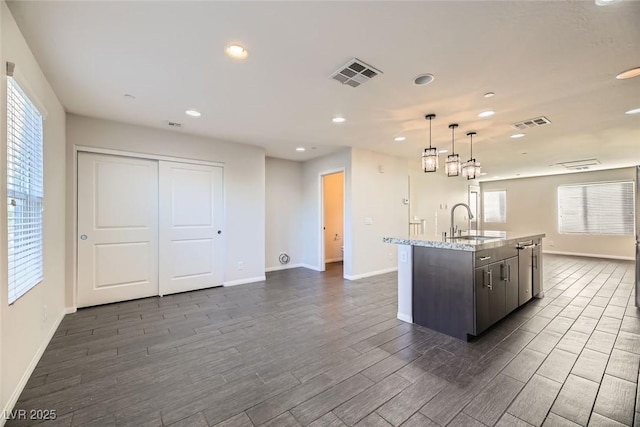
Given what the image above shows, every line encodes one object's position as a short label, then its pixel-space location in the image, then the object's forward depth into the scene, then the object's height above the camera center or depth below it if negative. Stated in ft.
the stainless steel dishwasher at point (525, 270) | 11.44 -2.41
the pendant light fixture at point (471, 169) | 13.58 +2.26
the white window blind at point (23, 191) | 6.21 +0.67
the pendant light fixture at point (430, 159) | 11.60 +2.36
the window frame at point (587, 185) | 23.95 +0.50
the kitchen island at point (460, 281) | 8.79 -2.35
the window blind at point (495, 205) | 32.42 +1.09
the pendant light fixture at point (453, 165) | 12.50 +2.28
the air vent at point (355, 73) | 7.80 +4.24
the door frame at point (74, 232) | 11.73 -0.64
